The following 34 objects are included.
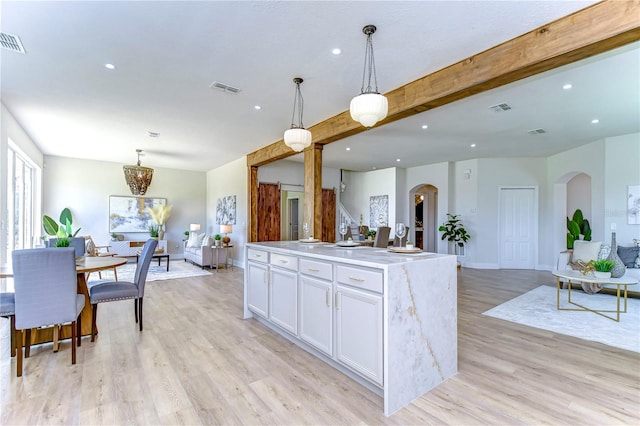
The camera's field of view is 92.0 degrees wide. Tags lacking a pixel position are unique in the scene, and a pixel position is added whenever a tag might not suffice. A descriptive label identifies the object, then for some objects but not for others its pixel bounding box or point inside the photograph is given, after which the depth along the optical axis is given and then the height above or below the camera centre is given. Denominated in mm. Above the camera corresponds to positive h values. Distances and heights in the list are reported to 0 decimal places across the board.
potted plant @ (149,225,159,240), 9262 -553
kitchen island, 2090 -772
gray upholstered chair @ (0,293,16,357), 2551 -799
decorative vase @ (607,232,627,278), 4863 -779
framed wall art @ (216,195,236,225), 8656 +95
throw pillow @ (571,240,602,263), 5449 -608
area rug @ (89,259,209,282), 6656 -1403
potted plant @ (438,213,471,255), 8156 -432
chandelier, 7031 +811
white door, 7855 -291
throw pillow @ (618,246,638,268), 5312 -657
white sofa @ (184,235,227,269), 7785 -1061
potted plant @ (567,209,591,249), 6691 -265
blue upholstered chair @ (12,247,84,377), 2479 -650
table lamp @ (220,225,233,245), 8273 -476
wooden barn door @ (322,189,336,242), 9461 -18
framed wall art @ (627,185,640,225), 5699 +233
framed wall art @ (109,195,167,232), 9047 -22
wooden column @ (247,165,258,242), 7497 +237
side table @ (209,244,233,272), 7902 -1025
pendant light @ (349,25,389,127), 2734 +980
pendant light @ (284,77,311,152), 3873 +969
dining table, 2959 -1058
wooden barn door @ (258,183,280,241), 8156 +50
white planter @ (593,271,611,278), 4180 -781
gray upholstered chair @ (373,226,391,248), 6578 -474
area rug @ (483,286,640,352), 3379 -1304
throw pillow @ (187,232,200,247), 8729 -780
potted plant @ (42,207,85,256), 3503 -361
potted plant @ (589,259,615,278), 4195 -702
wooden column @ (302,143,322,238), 5281 +407
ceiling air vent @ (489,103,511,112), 4339 +1560
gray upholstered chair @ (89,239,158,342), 3264 -847
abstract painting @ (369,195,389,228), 9695 +127
